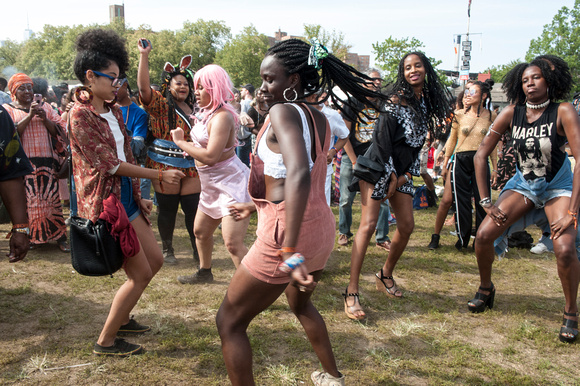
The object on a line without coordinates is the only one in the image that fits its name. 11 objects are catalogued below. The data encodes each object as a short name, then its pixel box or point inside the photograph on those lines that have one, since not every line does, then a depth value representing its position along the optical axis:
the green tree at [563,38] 40.56
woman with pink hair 3.67
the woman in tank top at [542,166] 3.55
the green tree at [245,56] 55.56
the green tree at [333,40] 42.16
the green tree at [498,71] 43.75
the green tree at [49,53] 62.79
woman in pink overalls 1.96
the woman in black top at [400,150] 4.01
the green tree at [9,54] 71.12
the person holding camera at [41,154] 5.25
